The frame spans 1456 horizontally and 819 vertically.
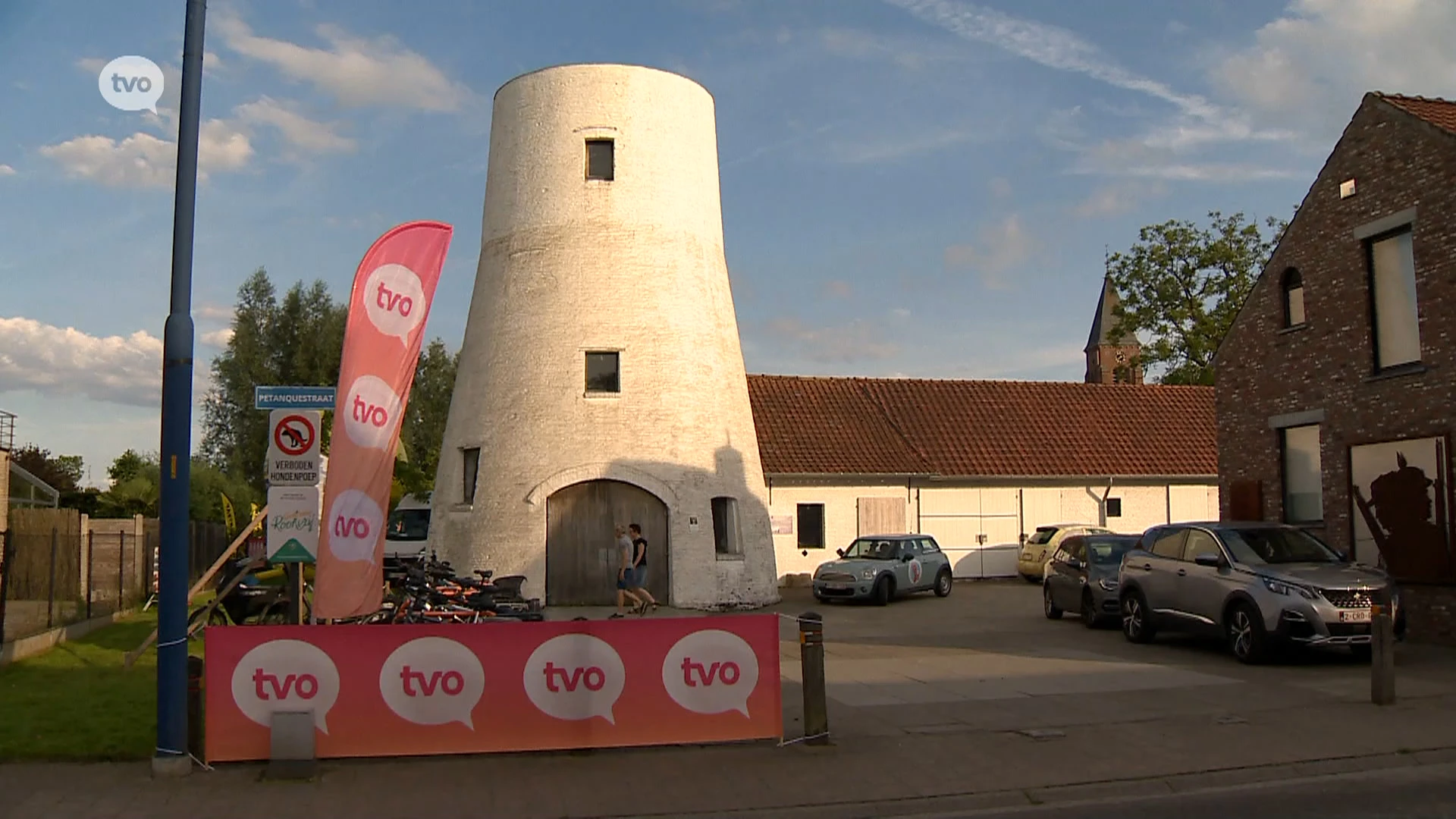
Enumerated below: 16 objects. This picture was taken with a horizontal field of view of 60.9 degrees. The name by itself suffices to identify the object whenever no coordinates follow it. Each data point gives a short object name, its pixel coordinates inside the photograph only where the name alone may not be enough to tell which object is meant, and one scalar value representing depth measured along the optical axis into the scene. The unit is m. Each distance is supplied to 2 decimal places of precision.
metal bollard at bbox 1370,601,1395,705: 11.99
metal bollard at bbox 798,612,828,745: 10.55
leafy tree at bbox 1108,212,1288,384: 48.72
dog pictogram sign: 14.27
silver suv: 14.34
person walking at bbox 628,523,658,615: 21.77
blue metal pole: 9.38
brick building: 16.66
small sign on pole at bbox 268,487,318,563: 14.49
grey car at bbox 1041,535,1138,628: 19.81
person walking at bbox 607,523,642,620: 21.42
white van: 27.89
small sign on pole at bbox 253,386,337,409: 13.95
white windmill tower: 23.83
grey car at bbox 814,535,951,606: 25.77
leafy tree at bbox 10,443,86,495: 48.47
